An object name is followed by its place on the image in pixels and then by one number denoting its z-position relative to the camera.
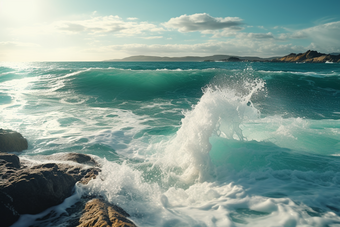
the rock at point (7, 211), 2.46
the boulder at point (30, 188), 2.59
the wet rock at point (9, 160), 3.42
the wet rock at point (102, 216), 2.32
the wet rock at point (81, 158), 4.50
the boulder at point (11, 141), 5.14
